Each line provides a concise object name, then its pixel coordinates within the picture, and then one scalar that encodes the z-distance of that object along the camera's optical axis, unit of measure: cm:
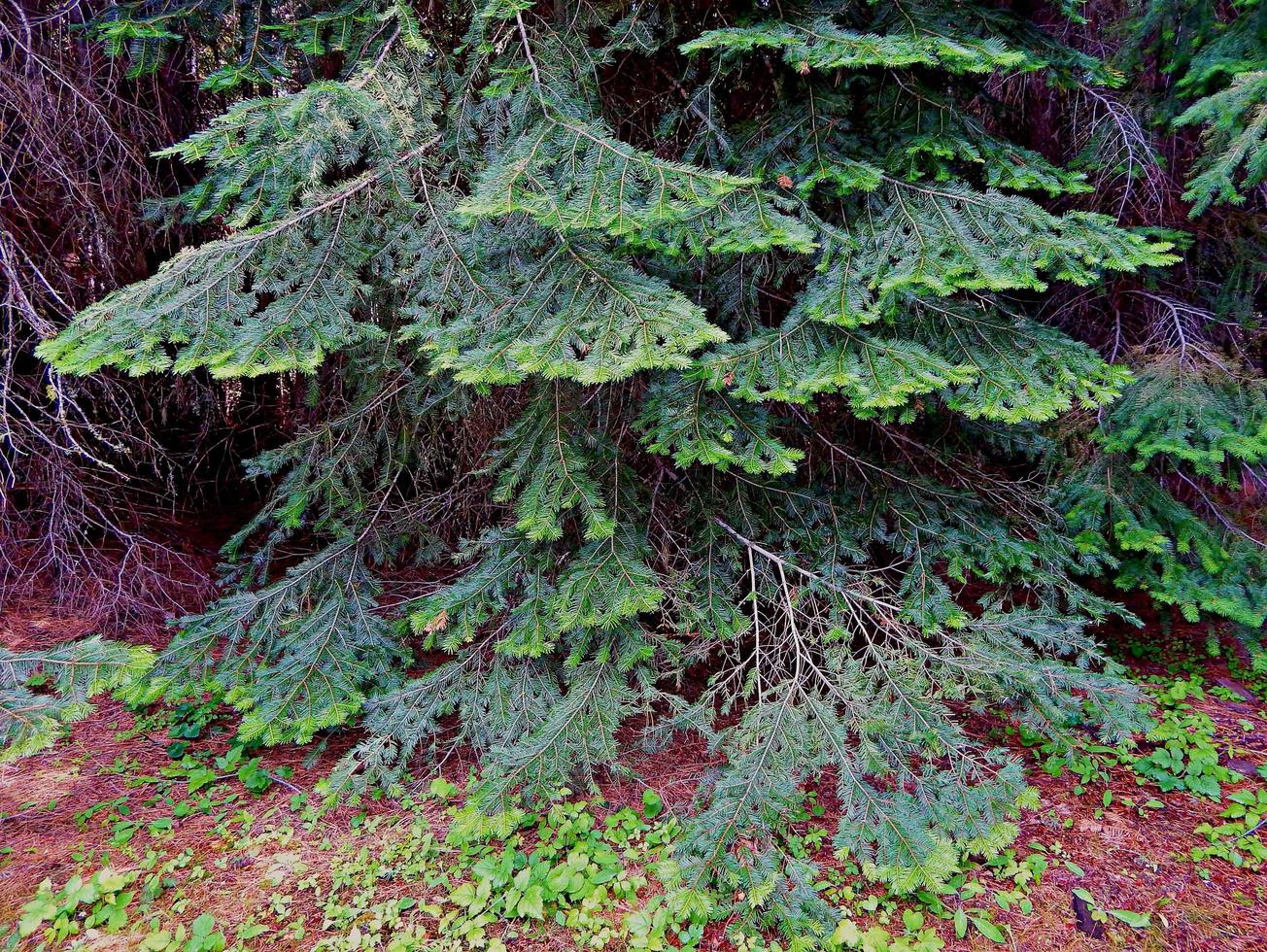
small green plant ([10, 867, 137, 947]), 274
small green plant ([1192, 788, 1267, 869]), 318
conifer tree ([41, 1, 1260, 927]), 270
